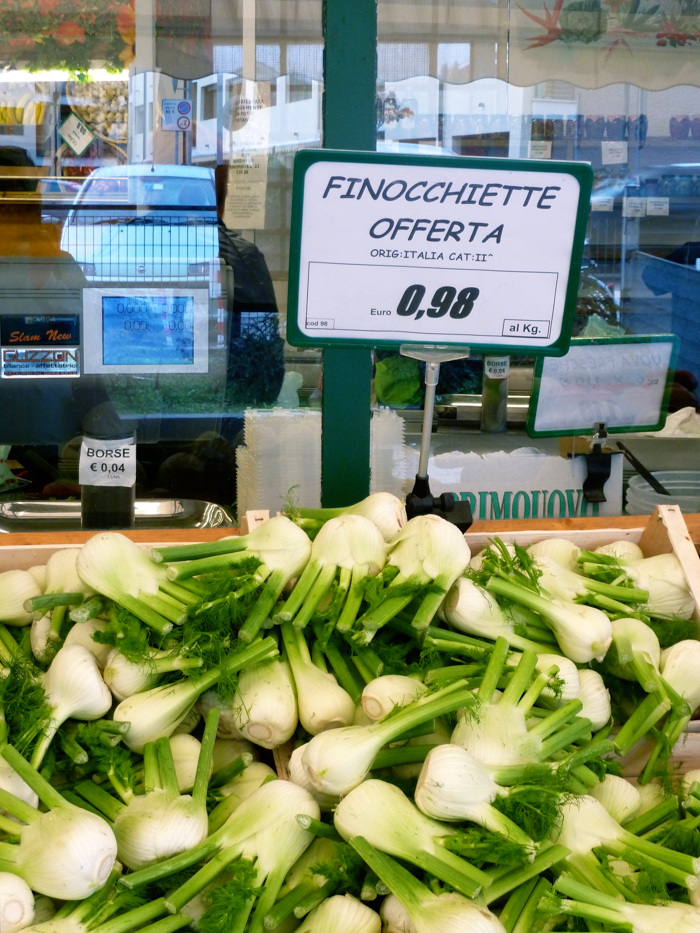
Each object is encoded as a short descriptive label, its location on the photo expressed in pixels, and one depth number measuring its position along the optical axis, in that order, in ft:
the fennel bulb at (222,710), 3.78
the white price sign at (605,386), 7.54
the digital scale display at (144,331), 9.64
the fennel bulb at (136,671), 3.64
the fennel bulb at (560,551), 4.82
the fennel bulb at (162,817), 3.13
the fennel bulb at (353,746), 3.29
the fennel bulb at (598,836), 3.33
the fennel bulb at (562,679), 3.81
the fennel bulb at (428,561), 3.94
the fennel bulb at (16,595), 4.24
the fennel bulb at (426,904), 2.84
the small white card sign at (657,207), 12.41
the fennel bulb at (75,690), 3.51
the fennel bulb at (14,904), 2.83
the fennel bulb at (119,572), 3.81
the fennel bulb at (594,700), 3.93
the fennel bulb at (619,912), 3.04
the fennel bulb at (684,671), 4.19
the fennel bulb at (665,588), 4.60
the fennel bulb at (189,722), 3.85
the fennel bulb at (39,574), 4.48
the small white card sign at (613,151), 12.16
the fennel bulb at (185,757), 3.60
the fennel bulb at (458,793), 3.11
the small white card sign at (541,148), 11.77
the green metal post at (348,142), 4.88
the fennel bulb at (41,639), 4.04
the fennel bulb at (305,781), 3.51
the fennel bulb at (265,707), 3.71
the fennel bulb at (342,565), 3.99
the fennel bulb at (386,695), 3.59
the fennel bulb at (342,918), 3.02
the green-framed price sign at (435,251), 4.51
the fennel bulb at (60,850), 2.90
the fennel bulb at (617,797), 3.71
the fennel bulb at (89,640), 3.92
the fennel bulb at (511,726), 3.40
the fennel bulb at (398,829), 3.03
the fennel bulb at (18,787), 3.26
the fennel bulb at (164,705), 3.55
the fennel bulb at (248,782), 3.61
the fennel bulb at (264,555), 3.98
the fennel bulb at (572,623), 4.05
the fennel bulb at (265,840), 3.10
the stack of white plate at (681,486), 8.74
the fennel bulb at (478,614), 4.05
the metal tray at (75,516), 7.67
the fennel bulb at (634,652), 4.12
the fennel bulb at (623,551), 4.90
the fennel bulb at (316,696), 3.69
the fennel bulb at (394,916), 3.07
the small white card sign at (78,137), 10.04
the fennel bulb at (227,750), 3.90
